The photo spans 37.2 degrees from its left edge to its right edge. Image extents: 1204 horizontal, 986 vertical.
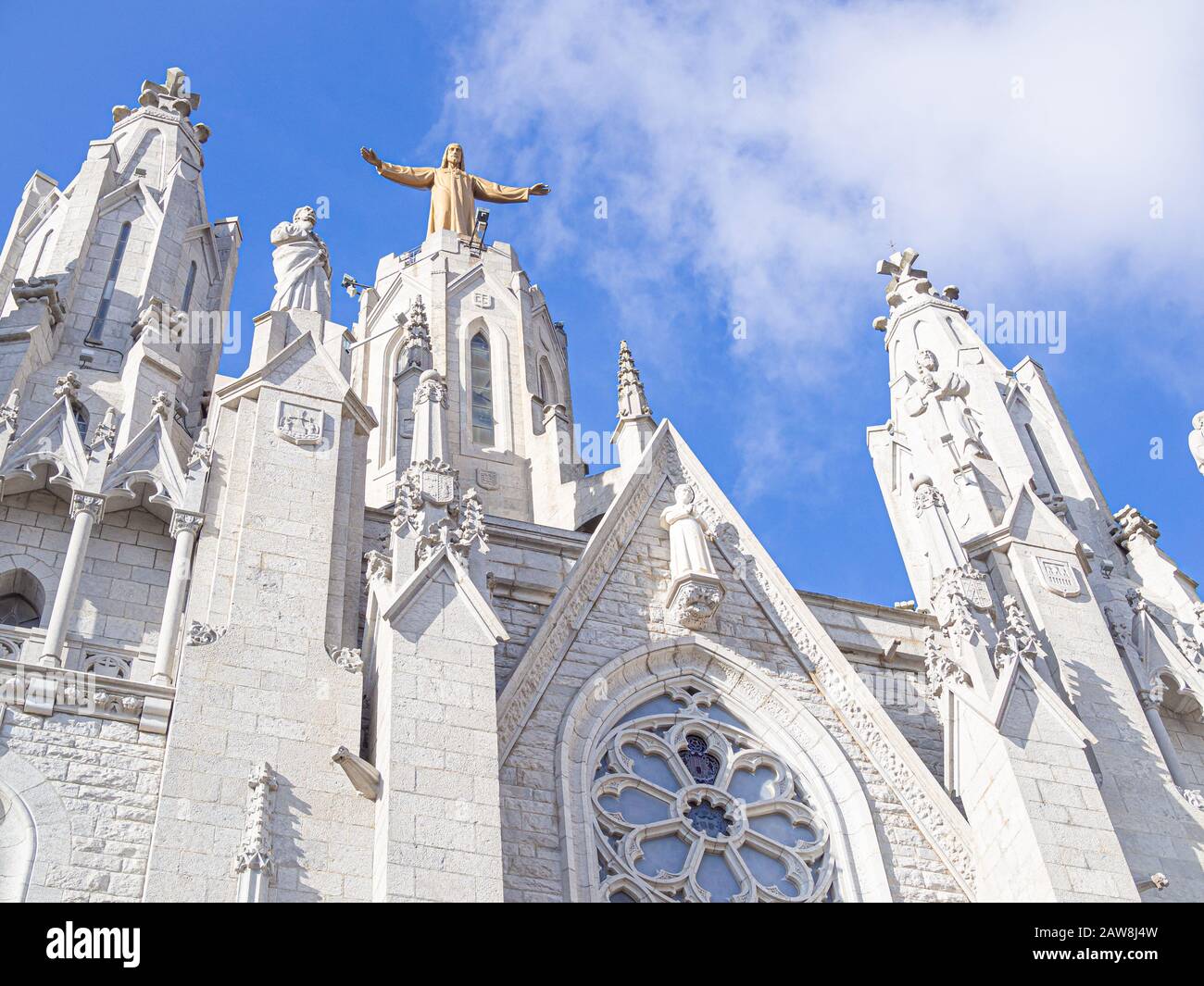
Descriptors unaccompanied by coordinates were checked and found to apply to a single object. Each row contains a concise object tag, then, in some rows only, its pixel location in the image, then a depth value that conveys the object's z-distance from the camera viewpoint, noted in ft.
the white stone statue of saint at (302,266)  70.49
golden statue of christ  112.06
